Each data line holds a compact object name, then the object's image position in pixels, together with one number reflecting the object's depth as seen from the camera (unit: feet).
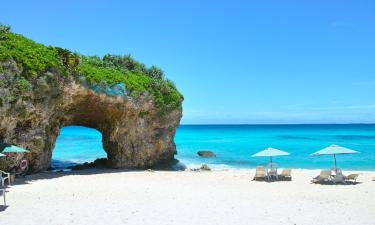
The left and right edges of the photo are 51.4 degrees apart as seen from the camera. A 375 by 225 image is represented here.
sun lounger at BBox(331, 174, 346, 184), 52.35
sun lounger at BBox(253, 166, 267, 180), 57.57
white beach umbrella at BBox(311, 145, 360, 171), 54.95
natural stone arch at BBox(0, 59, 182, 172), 51.61
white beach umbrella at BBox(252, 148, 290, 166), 59.57
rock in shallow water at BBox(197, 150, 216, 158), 111.65
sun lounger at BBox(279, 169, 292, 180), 58.19
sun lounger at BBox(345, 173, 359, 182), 52.47
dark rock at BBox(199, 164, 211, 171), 78.84
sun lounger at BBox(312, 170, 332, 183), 53.01
